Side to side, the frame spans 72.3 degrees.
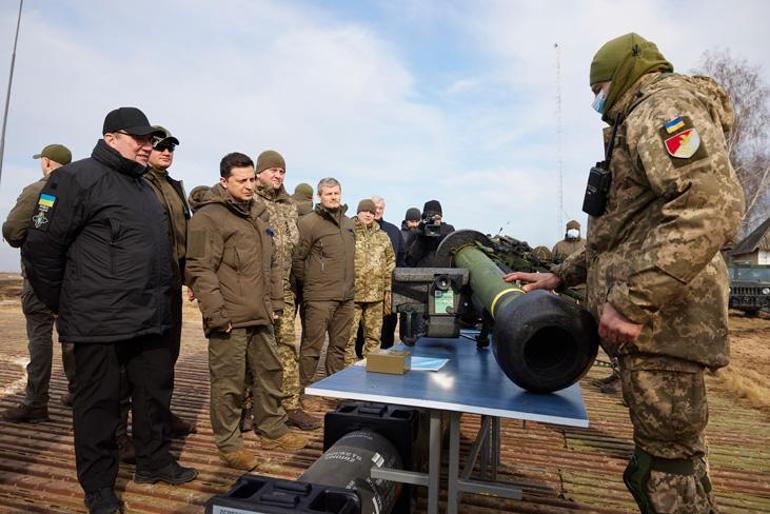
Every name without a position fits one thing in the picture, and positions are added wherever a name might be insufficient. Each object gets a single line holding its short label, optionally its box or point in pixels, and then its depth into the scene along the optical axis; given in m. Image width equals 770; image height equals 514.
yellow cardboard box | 2.96
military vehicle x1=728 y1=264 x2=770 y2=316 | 17.27
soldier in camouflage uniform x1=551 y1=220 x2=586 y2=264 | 9.07
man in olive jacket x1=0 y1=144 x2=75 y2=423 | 4.62
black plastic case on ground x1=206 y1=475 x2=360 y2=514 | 1.78
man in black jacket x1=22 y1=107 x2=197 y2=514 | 3.01
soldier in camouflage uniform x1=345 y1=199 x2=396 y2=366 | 6.55
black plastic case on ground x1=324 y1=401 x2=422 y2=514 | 3.10
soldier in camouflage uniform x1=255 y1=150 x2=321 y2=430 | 5.07
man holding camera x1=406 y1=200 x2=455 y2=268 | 5.59
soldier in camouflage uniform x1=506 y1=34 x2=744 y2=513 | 1.90
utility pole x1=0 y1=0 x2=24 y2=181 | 13.75
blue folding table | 2.32
